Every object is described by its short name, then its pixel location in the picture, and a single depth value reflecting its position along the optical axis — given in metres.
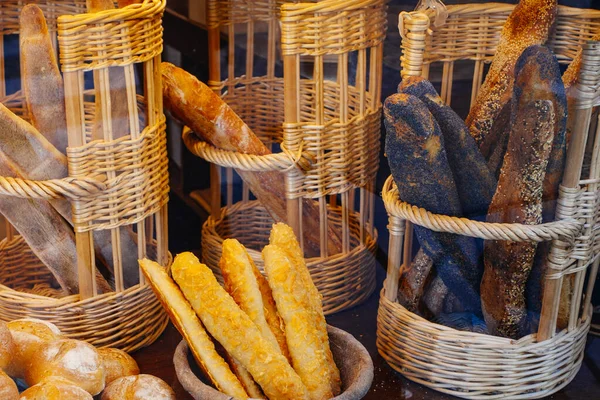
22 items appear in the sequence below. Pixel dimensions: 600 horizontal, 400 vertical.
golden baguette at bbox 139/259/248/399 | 1.75
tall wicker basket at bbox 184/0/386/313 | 1.96
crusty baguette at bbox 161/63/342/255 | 2.03
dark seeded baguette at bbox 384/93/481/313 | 1.75
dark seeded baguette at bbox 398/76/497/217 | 1.78
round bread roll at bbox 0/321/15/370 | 1.75
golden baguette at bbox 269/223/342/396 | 1.82
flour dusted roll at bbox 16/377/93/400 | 1.67
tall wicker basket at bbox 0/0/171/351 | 1.82
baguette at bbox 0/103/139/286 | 1.83
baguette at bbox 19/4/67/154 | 1.87
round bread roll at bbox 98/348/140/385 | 1.85
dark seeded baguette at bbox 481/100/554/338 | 1.74
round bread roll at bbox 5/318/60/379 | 1.78
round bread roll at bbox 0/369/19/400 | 1.66
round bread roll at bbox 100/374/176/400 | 1.76
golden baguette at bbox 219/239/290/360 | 1.80
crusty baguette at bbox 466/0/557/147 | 1.84
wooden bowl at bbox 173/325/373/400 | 1.72
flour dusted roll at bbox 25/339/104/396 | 1.75
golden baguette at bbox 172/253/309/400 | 1.76
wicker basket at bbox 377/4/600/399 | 1.79
